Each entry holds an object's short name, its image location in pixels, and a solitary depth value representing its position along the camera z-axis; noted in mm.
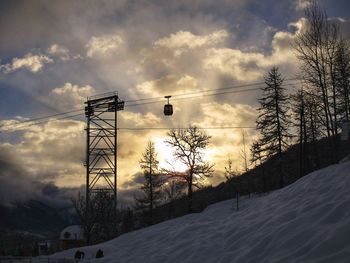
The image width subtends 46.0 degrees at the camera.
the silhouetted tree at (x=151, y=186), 54344
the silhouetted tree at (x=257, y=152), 42969
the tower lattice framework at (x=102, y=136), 43406
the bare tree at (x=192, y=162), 49469
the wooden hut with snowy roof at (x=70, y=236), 68762
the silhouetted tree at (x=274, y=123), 43000
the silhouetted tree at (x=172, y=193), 64312
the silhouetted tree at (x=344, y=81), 33350
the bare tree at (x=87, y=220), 52997
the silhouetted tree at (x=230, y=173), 62981
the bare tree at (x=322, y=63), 27938
